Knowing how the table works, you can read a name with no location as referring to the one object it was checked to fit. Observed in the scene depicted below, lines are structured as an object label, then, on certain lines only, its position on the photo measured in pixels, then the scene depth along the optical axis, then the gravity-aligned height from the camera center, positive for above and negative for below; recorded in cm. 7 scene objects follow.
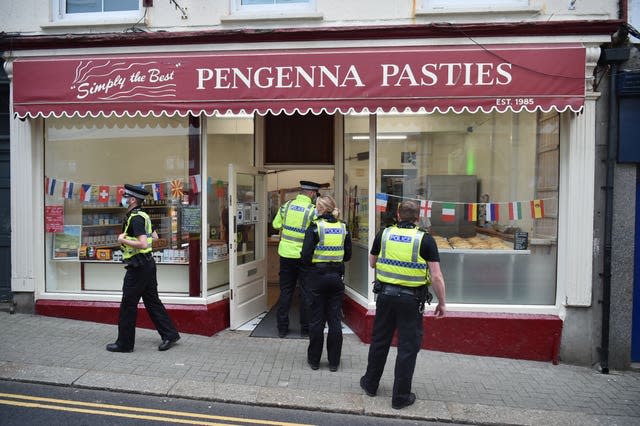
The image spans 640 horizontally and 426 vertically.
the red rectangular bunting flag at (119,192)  716 +8
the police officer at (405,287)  445 -83
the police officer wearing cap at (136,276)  552 -93
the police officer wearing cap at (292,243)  647 -61
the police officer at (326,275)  529 -85
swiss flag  721 +8
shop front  586 +41
